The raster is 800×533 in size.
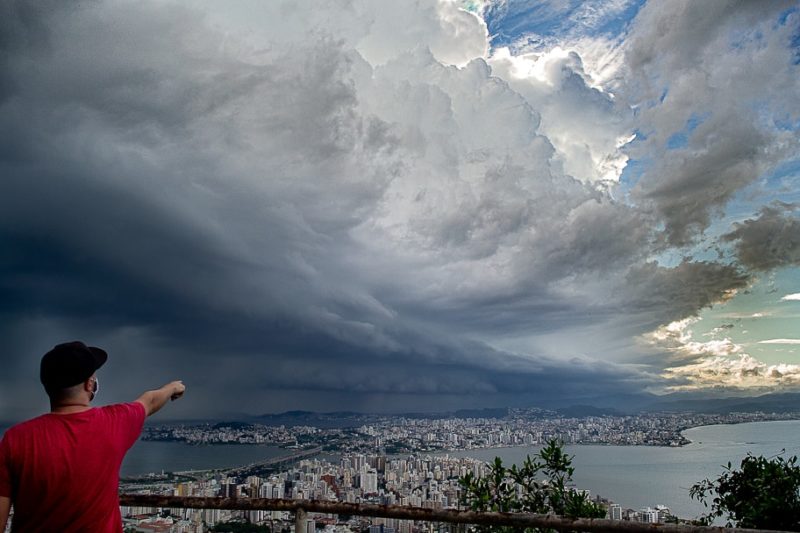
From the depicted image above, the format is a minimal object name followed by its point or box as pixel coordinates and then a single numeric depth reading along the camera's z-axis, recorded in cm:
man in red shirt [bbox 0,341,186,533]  203
